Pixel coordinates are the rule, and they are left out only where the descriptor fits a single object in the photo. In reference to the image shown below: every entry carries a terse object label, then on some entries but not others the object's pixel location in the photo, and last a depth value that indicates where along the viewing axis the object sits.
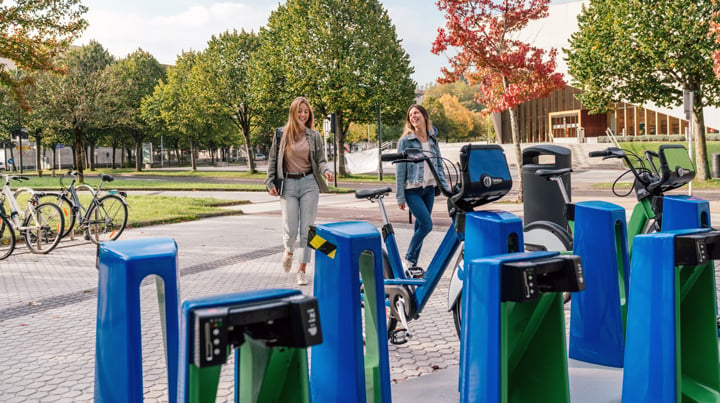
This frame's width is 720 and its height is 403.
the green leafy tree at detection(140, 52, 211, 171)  44.62
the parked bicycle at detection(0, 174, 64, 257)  9.99
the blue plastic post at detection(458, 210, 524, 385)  3.28
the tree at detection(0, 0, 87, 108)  14.91
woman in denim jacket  5.79
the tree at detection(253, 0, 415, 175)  32.53
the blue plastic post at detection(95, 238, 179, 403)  2.45
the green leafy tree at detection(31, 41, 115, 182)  36.50
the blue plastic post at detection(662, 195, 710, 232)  4.35
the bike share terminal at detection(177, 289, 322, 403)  1.86
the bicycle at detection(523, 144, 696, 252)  5.15
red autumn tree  17.38
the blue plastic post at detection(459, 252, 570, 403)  2.54
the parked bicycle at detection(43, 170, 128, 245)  10.68
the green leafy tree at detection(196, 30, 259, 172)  41.72
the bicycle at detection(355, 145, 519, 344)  3.98
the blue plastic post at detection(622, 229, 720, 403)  2.78
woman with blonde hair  6.98
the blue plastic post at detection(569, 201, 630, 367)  4.25
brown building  50.44
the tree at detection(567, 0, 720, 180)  21.31
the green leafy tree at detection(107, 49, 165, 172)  54.37
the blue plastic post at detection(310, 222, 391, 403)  2.89
